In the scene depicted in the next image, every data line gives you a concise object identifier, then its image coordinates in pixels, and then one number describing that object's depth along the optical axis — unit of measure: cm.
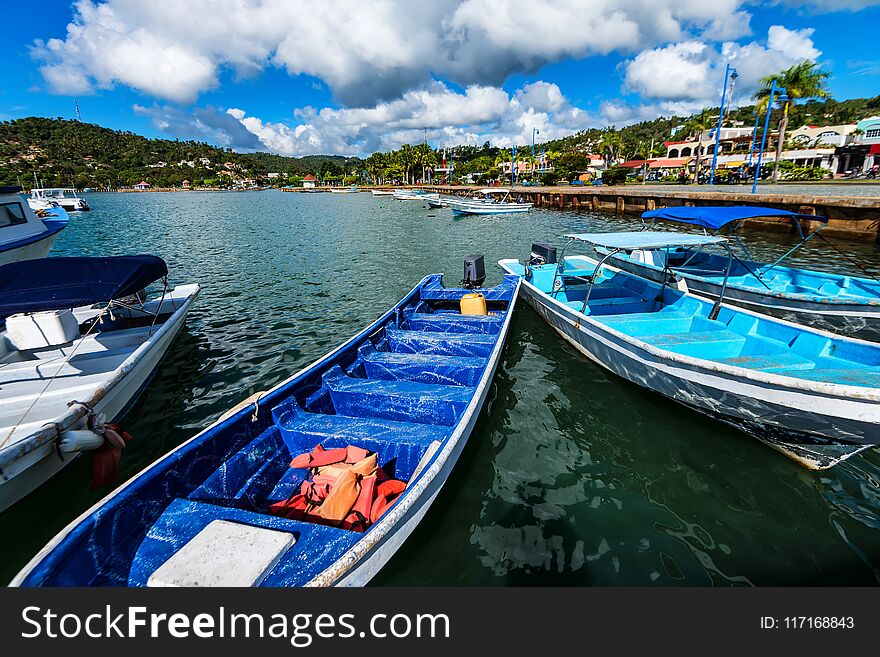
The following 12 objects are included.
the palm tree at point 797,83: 4994
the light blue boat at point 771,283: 980
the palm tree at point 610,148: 10262
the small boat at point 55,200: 5098
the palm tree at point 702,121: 7200
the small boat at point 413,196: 7090
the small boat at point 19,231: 1534
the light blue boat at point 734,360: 505
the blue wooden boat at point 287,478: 322
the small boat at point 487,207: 4934
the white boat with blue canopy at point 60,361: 495
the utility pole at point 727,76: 3319
